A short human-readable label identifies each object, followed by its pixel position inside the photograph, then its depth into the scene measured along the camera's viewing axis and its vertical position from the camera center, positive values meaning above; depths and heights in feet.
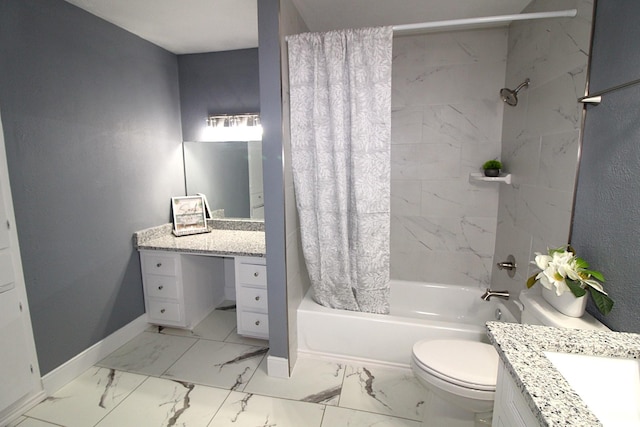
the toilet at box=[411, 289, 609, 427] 4.44 -3.03
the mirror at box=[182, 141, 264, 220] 9.32 -0.14
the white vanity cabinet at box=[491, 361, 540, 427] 2.64 -2.13
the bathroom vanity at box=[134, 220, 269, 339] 7.57 -2.64
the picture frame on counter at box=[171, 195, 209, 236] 9.20 -1.30
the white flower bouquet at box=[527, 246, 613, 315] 3.90 -1.41
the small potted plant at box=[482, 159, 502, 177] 7.34 +0.04
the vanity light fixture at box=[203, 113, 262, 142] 9.16 +1.26
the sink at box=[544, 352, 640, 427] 2.92 -2.03
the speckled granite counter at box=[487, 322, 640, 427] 2.23 -1.71
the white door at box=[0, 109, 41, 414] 5.38 -2.56
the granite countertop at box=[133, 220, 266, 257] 7.66 -1.86
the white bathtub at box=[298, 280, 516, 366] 6.45 -3.45
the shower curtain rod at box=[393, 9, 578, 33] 4.85 +2.42
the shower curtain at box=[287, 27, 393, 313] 5.83 +0.32
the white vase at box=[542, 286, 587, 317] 4.12 -1.79
